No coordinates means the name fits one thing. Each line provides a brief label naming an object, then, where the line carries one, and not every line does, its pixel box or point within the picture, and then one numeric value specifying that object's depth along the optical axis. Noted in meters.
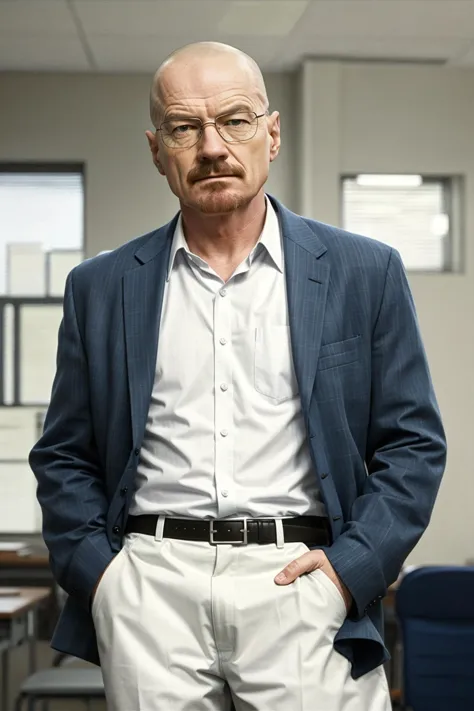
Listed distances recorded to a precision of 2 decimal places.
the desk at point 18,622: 4.13
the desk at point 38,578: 6.19
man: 1.53
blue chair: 3.32
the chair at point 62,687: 3.60
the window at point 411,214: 6.73
